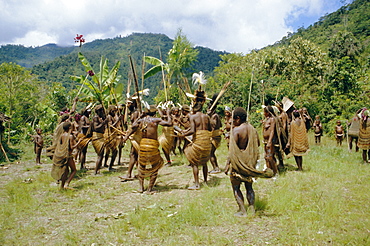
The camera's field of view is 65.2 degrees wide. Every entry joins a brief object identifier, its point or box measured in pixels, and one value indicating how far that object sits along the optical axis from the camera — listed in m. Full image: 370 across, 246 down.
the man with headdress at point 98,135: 9.47
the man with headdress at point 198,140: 7.19
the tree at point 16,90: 21.14
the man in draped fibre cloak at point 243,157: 5.05
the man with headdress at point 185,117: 10.30
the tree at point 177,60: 15.10
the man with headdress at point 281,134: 8.21
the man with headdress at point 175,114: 12.43
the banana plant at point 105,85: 14.86
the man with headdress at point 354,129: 12.30
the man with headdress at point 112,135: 9.59
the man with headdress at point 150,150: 7.05
